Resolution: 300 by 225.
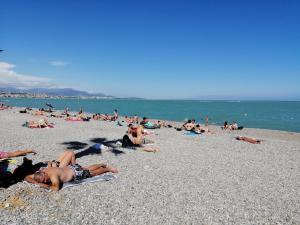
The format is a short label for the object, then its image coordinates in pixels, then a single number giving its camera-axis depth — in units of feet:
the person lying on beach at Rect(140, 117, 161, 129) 89.86
